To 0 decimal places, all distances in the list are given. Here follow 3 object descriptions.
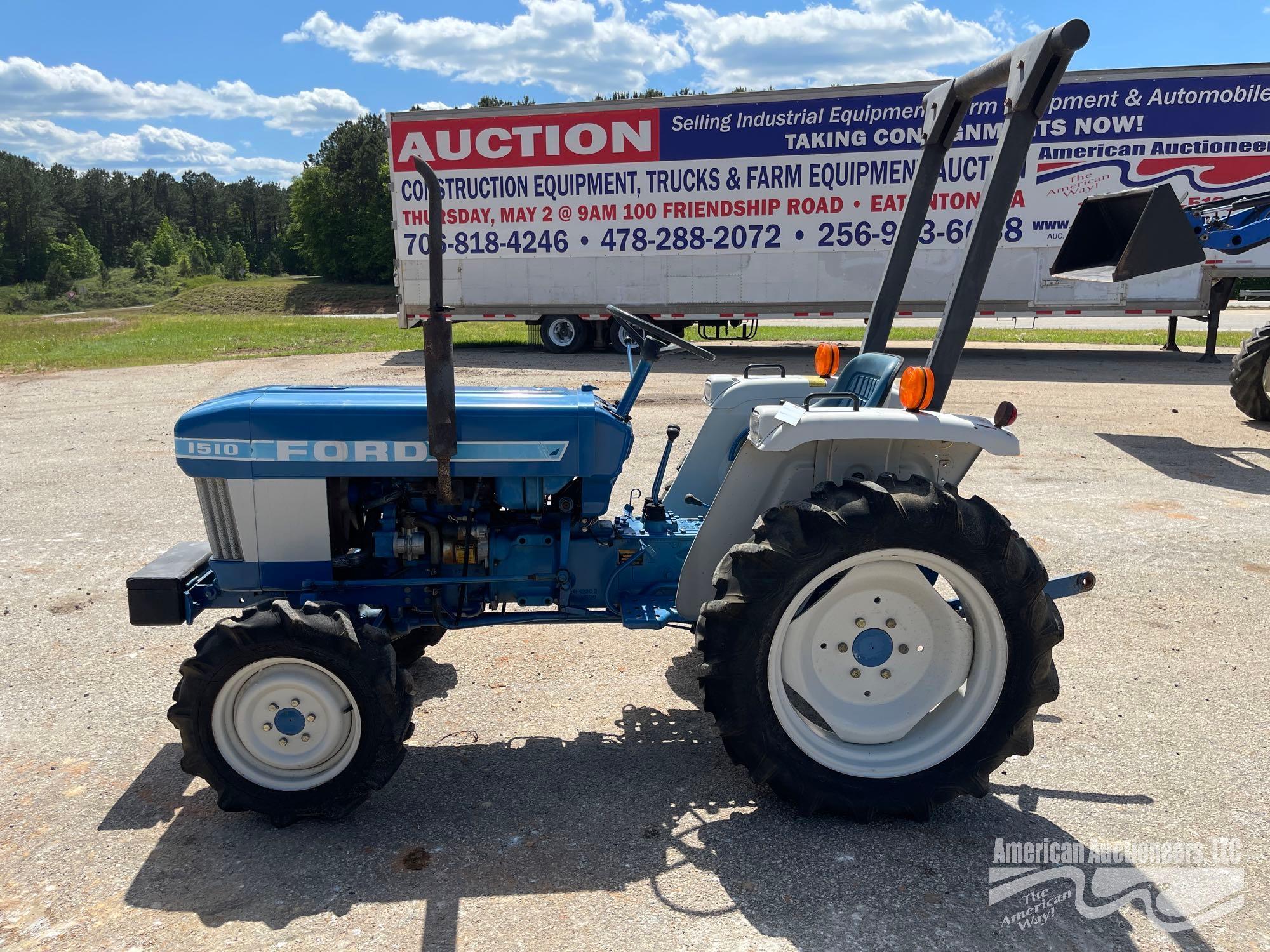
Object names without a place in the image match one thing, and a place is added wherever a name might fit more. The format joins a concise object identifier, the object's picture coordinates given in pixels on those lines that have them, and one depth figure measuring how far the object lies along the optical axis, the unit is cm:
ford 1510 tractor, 287
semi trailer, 1430
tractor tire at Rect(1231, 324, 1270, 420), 947
